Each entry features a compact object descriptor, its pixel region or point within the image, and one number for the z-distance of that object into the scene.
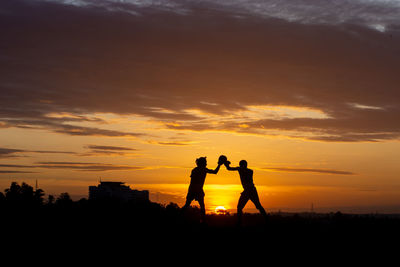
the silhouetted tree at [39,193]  68.74
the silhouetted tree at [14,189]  70.88
